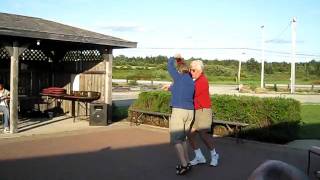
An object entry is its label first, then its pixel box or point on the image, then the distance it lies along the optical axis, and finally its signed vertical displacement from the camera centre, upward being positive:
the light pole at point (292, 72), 29.17 +0.59
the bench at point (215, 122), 7.91 -1.11
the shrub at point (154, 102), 9.70 -0.73
